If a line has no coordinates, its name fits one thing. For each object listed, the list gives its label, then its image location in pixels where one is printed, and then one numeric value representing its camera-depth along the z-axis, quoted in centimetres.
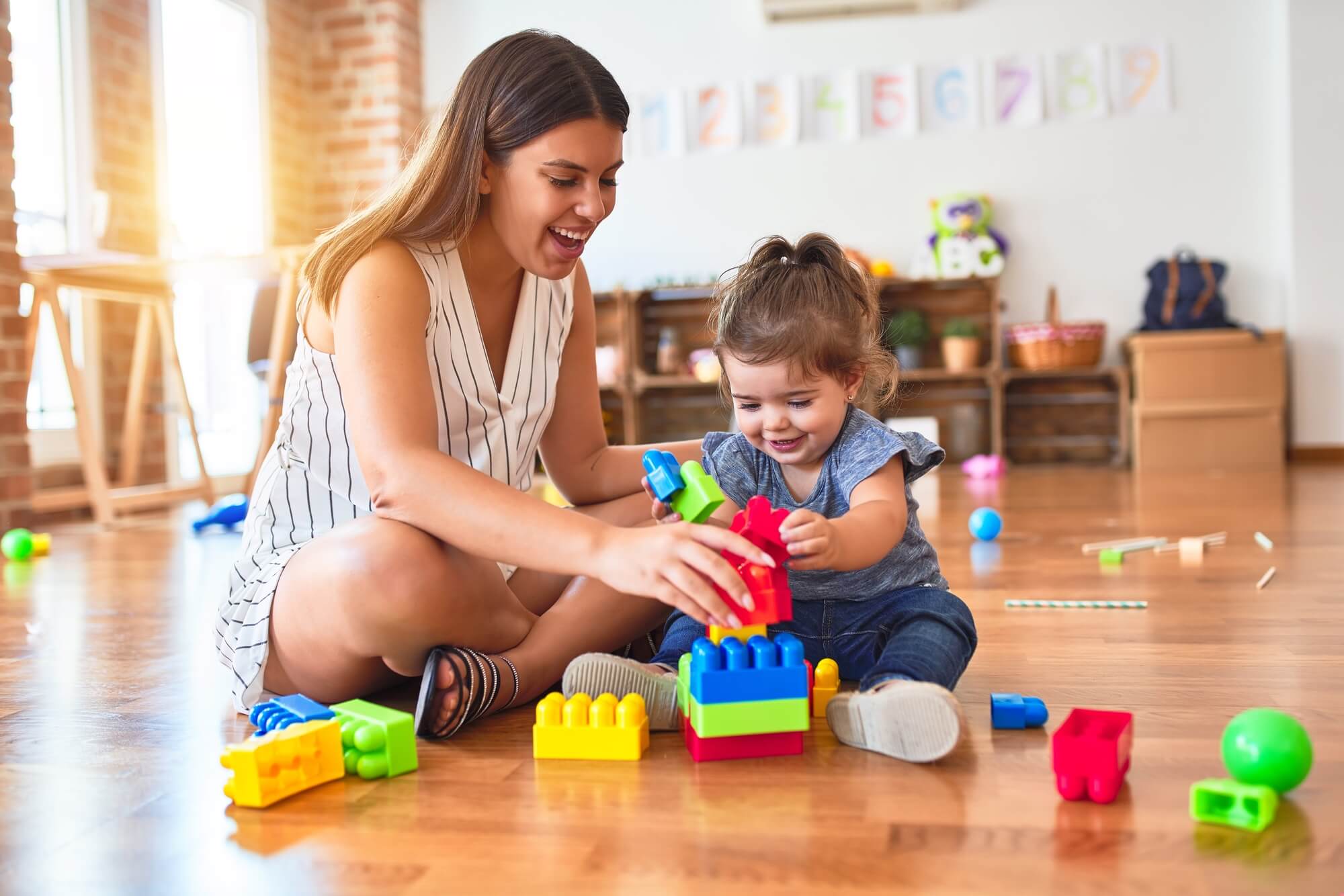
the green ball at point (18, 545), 267
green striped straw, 169
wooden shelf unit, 475
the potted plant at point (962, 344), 469
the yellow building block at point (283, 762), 92
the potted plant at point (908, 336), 472
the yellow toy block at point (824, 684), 117
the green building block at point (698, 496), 98
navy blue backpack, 453
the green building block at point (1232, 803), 82
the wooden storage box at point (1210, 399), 444
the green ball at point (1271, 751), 87
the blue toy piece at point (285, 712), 103
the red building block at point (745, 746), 102
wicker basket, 458
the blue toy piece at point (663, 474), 101
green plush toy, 472
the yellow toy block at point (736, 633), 101
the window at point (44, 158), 360
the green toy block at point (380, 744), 99
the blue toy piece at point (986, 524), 248
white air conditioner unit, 481
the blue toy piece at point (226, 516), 311
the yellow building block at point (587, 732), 103
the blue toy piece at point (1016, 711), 109
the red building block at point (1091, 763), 87
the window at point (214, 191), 438
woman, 104
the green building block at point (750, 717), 99
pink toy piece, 429
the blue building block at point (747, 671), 99
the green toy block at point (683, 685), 107
